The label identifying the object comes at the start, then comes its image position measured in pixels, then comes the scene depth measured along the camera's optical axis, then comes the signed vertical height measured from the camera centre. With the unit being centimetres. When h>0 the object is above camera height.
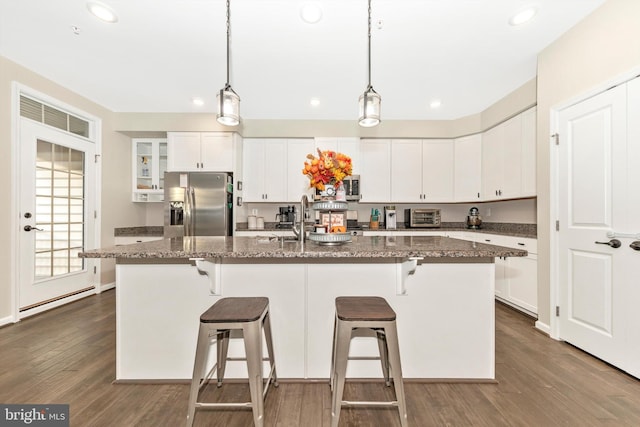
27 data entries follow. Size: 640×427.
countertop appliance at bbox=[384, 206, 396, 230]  445 -5
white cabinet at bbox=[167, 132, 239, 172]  414 +95
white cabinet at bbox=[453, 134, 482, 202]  417 +73
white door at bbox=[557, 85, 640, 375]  196 -6
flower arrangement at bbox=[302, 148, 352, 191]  175 +30
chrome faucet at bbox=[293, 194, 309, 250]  194 -9
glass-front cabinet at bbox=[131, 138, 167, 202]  452 +77
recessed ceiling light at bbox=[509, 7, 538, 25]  209 +156
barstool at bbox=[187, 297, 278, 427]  133 -65
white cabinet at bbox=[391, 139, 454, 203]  441 +74
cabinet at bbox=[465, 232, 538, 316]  291 -70
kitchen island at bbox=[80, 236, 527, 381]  180 -62
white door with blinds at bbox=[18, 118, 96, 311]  297 +0
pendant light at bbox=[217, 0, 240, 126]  177 +71
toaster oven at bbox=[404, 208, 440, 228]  444 -4
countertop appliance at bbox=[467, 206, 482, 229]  440 -5
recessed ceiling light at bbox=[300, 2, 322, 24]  203 +154
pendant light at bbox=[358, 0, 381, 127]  184 +74
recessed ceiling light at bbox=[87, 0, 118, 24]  204 +155
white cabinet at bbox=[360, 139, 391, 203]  446 +72
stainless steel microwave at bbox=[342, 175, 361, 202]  430 +42
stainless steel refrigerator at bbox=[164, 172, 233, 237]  399 +13
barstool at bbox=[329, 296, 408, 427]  130 -62
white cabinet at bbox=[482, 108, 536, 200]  318 +74
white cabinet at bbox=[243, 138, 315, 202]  443 +75
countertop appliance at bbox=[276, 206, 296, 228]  444 -4
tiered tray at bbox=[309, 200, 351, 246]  177 -12
